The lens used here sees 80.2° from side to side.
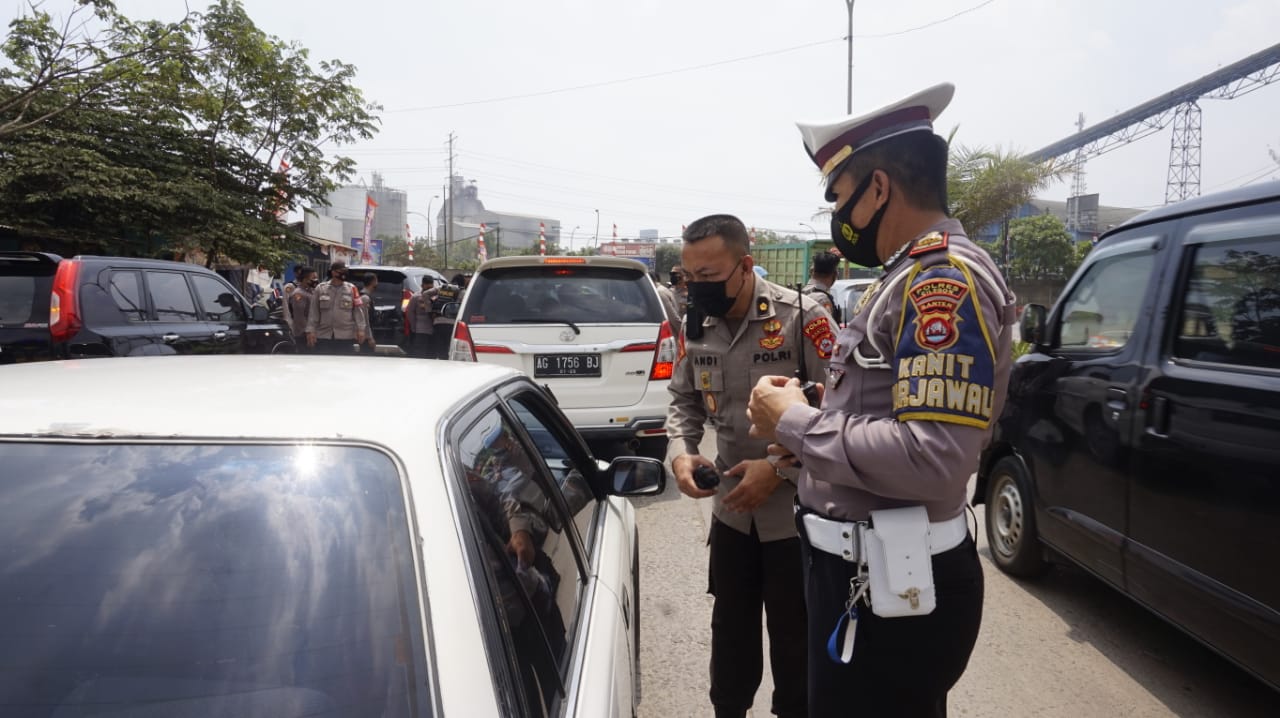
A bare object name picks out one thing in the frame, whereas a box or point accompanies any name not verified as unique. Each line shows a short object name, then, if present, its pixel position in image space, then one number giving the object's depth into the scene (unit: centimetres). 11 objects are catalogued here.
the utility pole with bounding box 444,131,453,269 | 5614
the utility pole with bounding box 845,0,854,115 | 2109
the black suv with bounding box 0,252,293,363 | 572
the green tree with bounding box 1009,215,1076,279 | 4091
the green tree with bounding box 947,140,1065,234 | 1866
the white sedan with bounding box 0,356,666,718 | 108
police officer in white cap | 141
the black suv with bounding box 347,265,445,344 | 1472
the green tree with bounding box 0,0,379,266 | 1314
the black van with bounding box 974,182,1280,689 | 245
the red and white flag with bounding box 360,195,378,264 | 3319
